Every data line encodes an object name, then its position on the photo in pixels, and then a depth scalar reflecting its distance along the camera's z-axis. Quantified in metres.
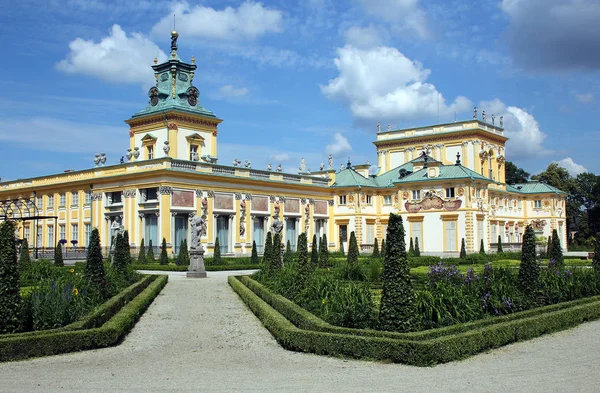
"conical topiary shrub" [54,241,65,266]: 31.33
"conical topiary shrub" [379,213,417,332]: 12.26
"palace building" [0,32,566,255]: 43.31
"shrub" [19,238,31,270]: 26.79
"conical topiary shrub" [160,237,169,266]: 34.91
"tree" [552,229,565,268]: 24.67
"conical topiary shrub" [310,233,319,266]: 30.34
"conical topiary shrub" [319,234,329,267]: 33.34
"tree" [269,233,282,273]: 23.36
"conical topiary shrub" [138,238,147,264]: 35.95
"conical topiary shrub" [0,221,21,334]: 12.53
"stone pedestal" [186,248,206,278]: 28.45
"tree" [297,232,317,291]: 17.69
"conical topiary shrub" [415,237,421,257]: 43.36
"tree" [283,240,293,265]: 33.84
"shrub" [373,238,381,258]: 41.26
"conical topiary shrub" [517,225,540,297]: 15.77
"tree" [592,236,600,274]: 23.13
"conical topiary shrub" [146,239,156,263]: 37.22
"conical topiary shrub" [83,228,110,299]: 16.95
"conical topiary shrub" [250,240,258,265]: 36.53
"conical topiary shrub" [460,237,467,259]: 39.04
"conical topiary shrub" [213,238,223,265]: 35.72
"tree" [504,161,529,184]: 86.12
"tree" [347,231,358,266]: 32.88
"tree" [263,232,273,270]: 29.73
